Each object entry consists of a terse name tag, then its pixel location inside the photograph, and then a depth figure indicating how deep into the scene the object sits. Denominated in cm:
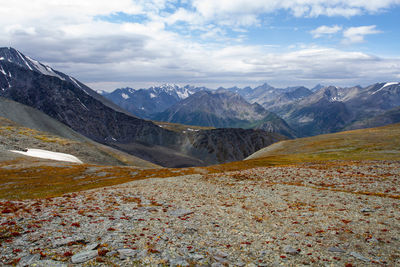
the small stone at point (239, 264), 1728
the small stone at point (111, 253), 1731
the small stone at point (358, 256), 1839
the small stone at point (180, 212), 2806
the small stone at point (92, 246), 1814
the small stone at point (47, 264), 1561
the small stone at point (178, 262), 1683
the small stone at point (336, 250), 1969
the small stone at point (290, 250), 1933
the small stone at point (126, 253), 1727
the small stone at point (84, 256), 1640
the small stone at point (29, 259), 1562
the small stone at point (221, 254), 1838
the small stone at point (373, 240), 2131
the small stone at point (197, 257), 1783
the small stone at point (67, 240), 1859
